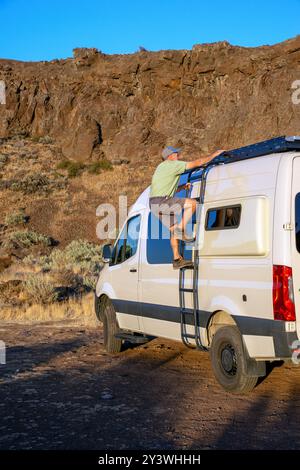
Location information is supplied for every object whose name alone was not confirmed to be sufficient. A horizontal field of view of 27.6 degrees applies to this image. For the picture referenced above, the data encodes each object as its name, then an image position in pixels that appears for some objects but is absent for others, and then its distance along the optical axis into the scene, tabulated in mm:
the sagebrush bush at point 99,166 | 43781
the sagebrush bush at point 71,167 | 43681
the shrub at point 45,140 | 50466
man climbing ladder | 7230
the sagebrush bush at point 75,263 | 17797
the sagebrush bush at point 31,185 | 38969
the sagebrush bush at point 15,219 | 32906
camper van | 5762
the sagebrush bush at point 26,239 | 28312
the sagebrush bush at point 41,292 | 14797
